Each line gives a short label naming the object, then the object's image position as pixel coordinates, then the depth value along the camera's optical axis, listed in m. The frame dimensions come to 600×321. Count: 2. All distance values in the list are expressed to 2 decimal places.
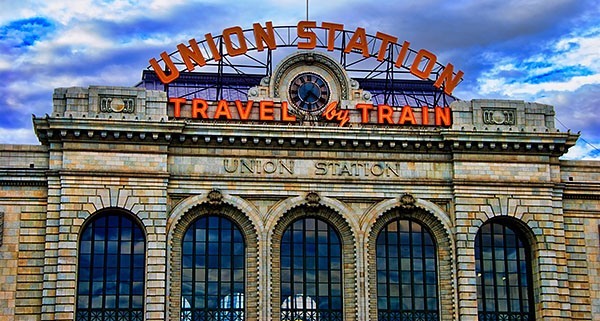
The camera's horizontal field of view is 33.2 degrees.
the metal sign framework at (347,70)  62.59
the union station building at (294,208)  54.97
